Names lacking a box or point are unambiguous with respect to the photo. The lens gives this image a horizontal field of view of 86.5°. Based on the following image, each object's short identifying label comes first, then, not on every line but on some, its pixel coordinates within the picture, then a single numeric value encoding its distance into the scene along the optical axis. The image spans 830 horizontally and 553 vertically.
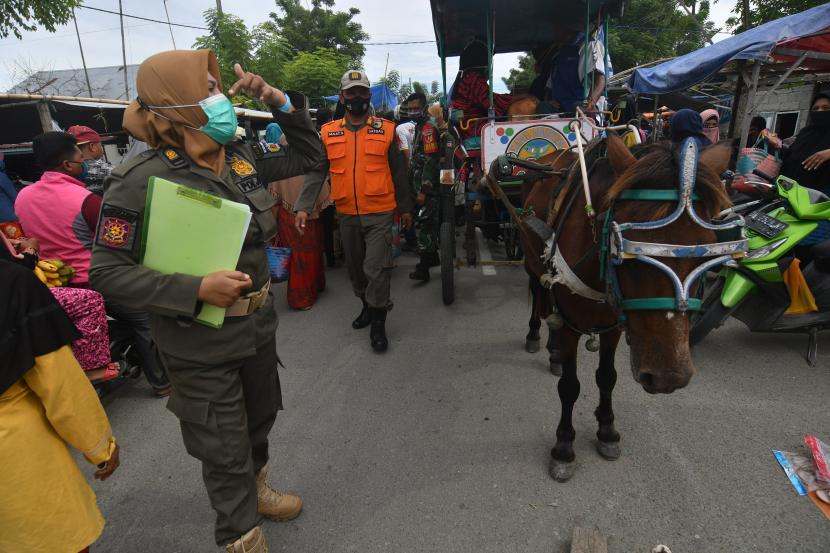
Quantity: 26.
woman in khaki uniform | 1.45
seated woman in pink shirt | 2.92
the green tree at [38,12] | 7.32
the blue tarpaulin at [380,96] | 13.41
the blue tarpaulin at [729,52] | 5.45
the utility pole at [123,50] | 17.20
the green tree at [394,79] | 22.19
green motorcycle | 3.25
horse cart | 4.02
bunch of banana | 2.79
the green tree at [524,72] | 29.69
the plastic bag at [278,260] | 4.65
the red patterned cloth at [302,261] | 5.04
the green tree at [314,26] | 23.27
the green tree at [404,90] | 22.65
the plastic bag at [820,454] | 2.17
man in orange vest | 3.71
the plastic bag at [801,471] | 2.16
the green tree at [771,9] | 10.44
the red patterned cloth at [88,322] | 2.71
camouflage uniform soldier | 5.14
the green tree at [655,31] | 19.75
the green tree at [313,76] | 15.17
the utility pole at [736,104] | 6.93
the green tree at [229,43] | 11.24
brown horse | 1.44
